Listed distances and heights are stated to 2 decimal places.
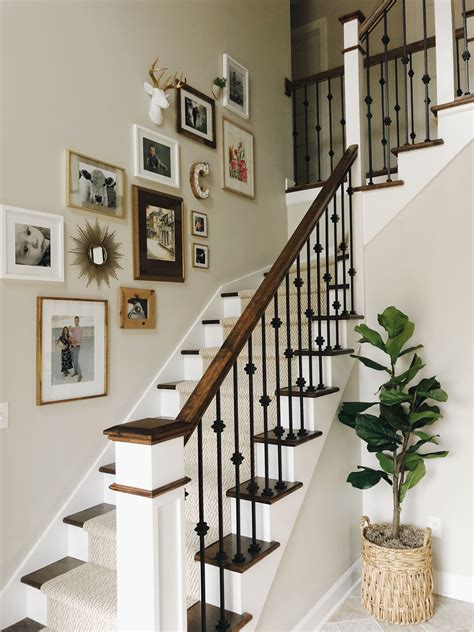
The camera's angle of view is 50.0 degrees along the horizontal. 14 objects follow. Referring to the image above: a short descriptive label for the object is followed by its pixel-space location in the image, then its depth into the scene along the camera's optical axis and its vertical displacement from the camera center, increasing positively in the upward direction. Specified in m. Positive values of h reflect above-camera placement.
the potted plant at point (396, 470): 2.57 -0.75
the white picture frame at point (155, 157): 3.02 +1.07
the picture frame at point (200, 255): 3.44 +0.50
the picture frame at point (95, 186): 2.63 +0.78
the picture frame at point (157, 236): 3.00 +0.58
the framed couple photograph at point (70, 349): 2.46 -0.10
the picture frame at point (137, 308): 2.89 +0.12
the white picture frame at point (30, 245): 2.30 +0.41
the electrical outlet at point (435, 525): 2.90 -1.14
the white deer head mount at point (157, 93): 3.09 +1.44
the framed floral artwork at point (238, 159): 3.76 +1.29
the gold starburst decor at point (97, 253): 2.67 +0.42
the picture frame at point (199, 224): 3.43 +0.72
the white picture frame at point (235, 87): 3.76 +1.84
